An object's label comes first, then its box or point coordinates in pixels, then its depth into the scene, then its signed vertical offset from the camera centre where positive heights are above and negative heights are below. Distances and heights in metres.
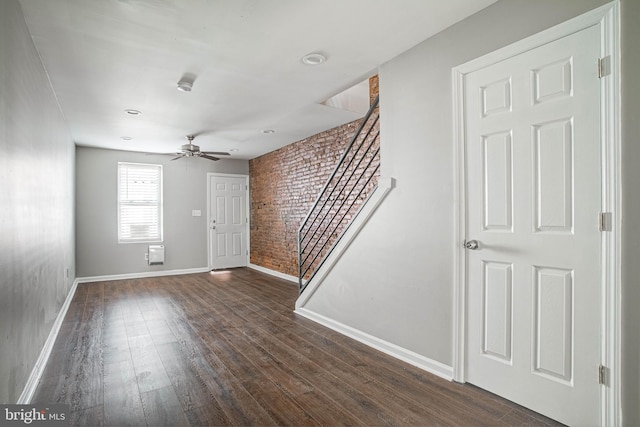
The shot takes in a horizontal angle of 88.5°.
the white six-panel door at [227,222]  7.41 -0.18
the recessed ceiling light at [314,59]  2.78 +1.34
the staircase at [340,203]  4.24 +0.14
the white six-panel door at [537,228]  1.75 -0.09
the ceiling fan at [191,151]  5.20 +1.01
